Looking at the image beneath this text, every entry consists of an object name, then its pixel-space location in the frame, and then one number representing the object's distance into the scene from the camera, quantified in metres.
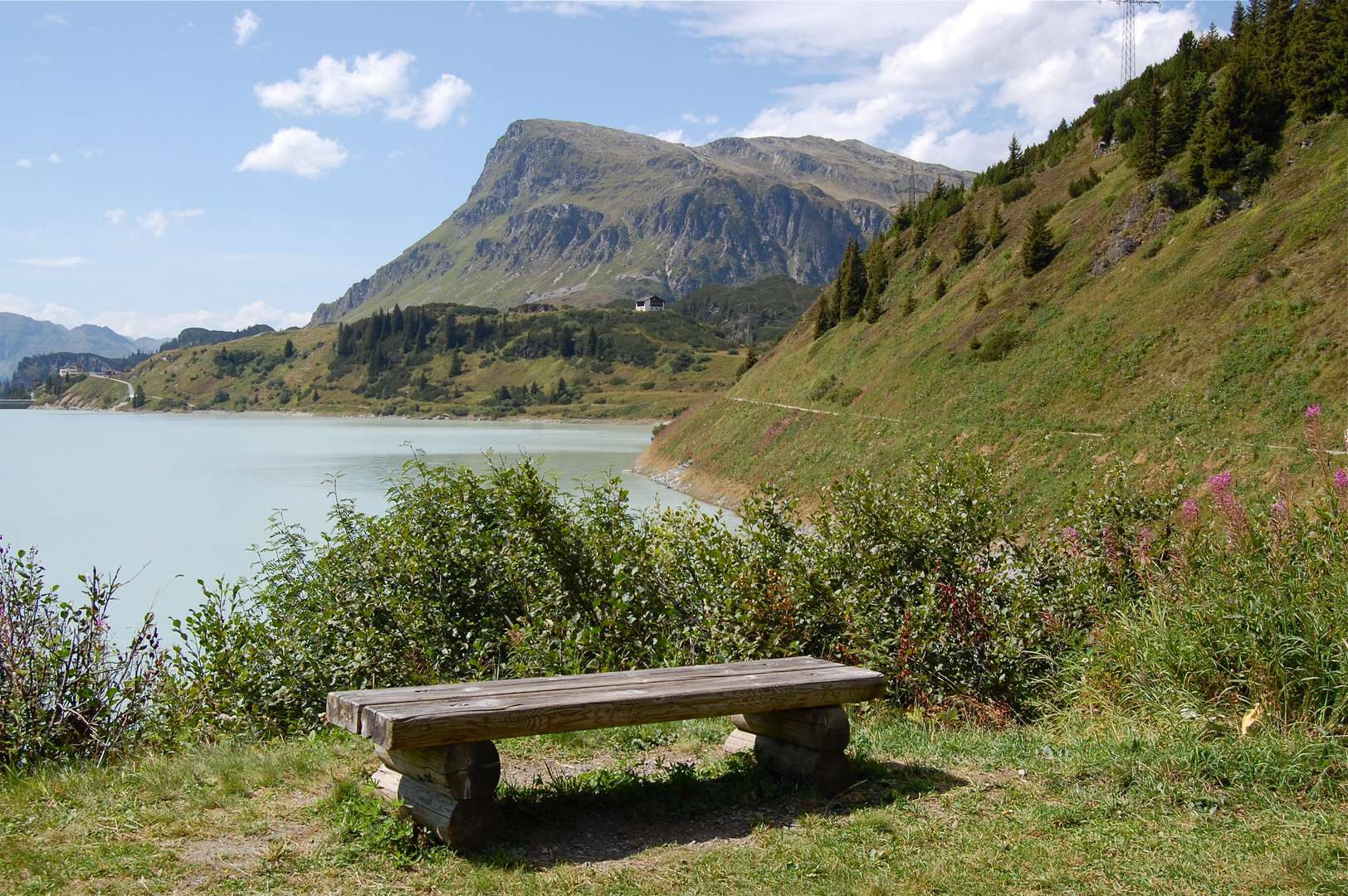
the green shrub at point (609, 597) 7.96
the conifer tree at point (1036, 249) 39.44
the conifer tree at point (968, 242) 47.41
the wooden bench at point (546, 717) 4.67
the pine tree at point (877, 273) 53.53
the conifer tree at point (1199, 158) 33.31
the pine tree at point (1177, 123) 36.03
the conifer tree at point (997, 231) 45.81
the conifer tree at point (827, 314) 56.95
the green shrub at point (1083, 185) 43.09
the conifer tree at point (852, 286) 55.28
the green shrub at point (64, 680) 6.69
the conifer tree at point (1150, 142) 36.50
